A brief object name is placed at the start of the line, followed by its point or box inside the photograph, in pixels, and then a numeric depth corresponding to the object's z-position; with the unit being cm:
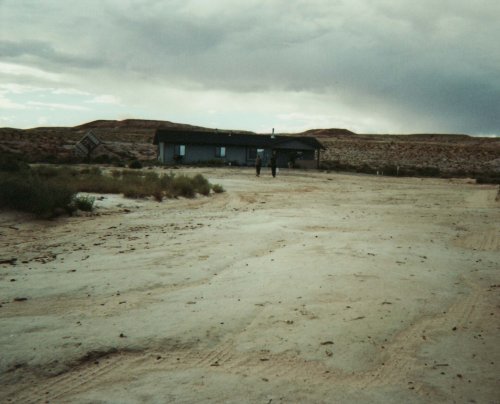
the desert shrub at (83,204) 1259
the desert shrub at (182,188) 1755
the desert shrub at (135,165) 3691
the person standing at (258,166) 3152
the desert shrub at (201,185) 1863
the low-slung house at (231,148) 4897
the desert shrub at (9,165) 1844
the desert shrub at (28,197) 1118
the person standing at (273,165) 3158
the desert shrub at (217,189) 1988
